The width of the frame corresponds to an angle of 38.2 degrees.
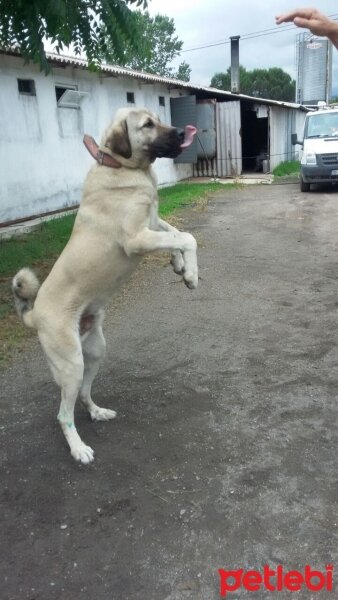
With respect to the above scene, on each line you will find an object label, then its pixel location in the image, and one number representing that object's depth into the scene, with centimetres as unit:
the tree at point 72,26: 500
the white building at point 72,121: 1066
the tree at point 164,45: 5816
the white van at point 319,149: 1379
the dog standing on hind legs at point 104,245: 312
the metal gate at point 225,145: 1867
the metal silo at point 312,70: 3816
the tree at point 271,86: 6812
